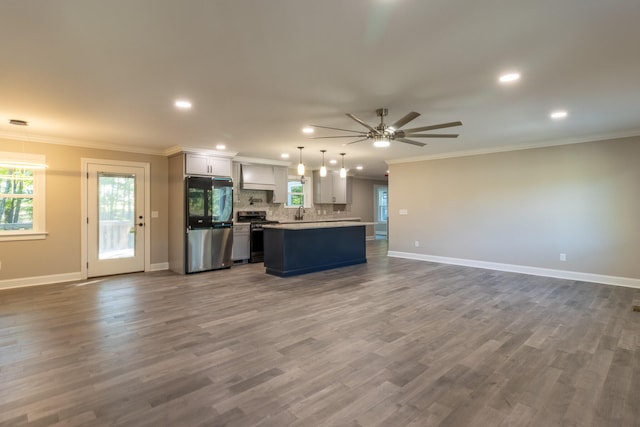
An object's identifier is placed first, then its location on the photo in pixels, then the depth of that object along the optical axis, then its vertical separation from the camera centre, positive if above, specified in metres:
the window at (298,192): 9.30 +0.69
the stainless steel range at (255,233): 7.52 -0.37
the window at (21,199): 5.09 +0.31
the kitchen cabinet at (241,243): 7.23 -0.57
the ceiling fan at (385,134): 3.75 +0.95
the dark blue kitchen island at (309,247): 5.90 -0.59
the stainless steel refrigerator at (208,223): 6.26 -0.11
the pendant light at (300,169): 5.71 +0.82
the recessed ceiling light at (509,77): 2.90 +1.23
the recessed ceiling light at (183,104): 3.57 +1.26
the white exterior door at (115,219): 5.81 -0.02
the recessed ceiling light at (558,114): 4.05 +1.26
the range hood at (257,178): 7.68 +0.93
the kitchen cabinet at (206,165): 6.29 +1.04
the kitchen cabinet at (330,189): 9.77 +0.82
